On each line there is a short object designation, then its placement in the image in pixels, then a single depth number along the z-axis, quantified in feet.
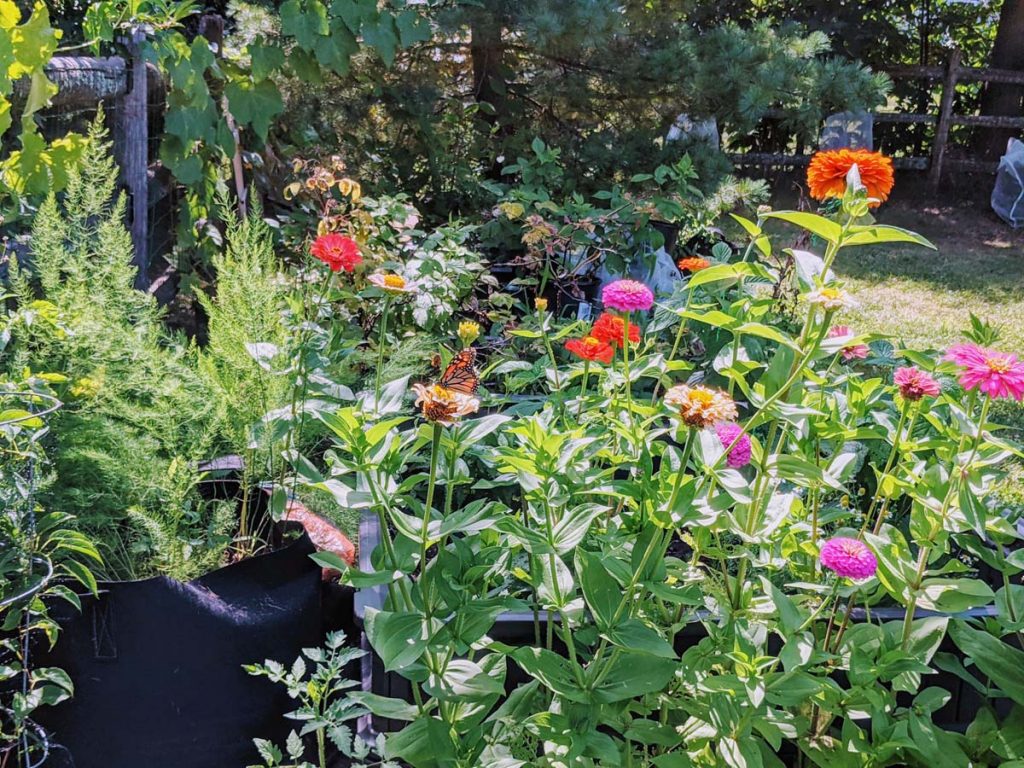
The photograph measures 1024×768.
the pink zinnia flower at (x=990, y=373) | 3.44
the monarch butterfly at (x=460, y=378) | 3.49
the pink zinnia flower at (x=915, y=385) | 3.78
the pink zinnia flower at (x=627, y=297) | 4.15
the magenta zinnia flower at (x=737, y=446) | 3.90
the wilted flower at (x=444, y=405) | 3.07
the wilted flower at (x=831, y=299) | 3.23
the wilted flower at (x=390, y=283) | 3.89
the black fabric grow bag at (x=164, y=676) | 4.41
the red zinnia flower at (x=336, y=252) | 4.60
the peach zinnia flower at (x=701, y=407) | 3.16
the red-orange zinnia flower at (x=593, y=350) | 4.33
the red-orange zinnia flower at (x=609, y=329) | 4.46
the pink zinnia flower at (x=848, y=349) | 4.28
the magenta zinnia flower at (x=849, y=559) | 3.59
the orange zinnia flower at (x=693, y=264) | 5.65
